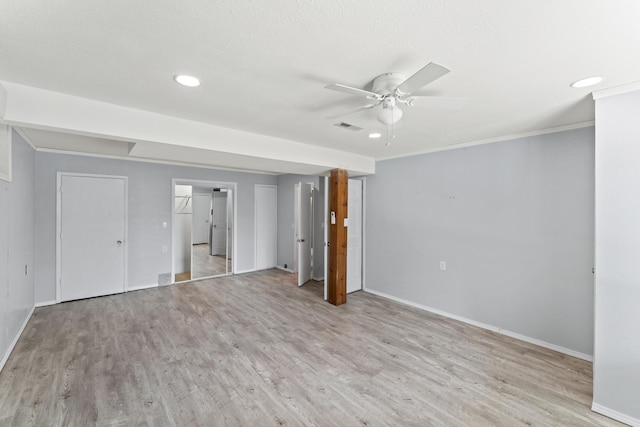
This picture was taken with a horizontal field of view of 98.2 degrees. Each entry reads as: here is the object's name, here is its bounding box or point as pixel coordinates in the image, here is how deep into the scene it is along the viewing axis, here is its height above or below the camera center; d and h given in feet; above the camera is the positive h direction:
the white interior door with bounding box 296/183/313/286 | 17.62 -1.18
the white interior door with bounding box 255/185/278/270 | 21.43 -1.00
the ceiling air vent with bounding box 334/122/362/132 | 9.75 +3.11
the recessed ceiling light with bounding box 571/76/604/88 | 6.27 +3.04
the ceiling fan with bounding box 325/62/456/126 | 4.96 +2.55
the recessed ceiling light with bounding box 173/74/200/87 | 6.35 +3.11
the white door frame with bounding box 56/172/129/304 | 13.71 -0.79
